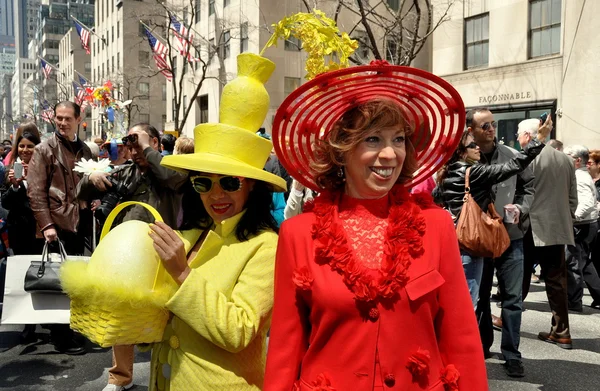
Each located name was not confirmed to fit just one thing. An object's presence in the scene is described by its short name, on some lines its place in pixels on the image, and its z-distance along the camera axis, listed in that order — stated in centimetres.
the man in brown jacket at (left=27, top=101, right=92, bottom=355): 540
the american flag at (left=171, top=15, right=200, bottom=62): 2267
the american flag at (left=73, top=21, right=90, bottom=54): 3200
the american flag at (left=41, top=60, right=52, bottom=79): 3944
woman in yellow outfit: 206
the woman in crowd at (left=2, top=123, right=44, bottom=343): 609
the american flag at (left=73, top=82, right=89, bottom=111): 3226
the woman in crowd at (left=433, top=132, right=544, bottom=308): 461
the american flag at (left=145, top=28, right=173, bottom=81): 2430
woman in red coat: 189
